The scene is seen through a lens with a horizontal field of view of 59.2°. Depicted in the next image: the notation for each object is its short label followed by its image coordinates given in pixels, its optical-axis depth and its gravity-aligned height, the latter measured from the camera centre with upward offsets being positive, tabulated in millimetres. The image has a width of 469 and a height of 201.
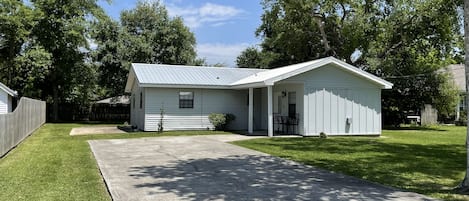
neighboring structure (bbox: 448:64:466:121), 28547 +2644
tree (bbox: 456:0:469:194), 6807 +1105
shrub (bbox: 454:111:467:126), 28031 -176
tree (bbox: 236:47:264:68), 46262 +6731
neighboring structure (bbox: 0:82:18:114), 23359 +1029
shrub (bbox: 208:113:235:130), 20750 -133
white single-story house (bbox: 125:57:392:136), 17484 +911
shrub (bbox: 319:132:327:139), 17205 -761
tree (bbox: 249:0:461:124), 25734 +5221
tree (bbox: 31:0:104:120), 31578 +5902
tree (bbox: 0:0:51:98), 29516 +4842
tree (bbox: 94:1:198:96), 32375 +6110
